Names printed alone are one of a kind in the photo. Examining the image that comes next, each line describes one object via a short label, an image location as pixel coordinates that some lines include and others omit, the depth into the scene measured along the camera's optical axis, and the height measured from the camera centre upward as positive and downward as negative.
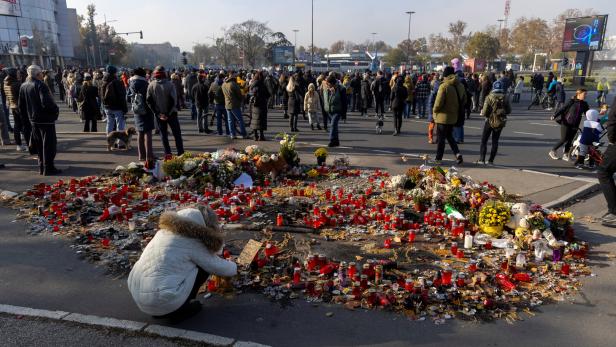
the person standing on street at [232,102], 12.16 -0.81
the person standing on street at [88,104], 12.91 -0.97
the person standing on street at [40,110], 8.20 -0.71
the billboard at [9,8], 38.81 +6.01
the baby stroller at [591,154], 9.55 -1.73
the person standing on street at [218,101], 12.96 -0.83
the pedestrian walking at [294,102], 14.40 -0.95
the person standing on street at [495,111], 9.03 -0.76
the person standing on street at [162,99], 9.17 -0.55
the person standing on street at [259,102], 12.09 -0.79
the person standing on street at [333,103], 10.98 -0.76
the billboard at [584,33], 29.28 +2.81
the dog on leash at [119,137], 10.98 -1.61
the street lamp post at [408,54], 82.15 +3.82
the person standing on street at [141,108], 9.22 -0.74
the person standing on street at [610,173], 5.99 -1.36
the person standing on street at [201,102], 14.14 -0.94
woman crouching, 3.48 -1.53
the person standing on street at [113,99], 10.95 -0.67
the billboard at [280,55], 54.84 +2.28
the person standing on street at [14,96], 11.00 -0.61
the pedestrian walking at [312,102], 14.23 -0.93
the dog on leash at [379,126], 14.29 -1.70
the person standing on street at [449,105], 9.07 -0.65
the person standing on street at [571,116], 9.85 -0.92
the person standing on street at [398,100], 13.45 -0.79
